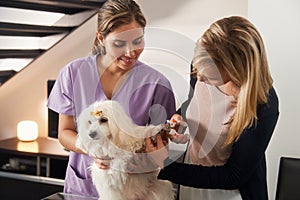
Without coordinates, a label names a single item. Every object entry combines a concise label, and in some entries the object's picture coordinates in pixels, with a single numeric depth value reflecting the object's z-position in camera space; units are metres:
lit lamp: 2.80
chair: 1.61
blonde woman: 0.96
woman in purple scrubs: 1.04
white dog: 0.96
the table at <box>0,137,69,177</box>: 2.50
